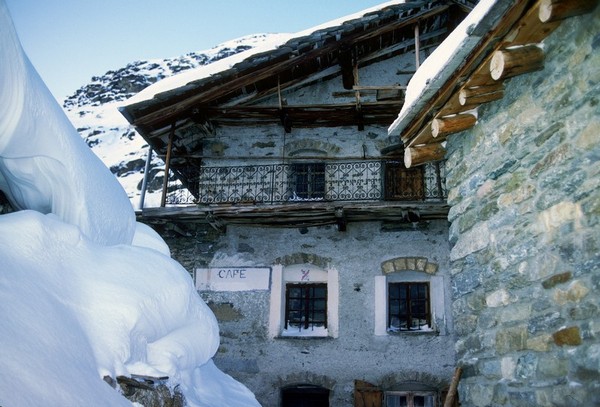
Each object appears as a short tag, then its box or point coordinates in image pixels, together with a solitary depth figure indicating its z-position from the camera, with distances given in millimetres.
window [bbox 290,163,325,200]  10969
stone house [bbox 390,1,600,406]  3273
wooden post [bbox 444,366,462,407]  4484
